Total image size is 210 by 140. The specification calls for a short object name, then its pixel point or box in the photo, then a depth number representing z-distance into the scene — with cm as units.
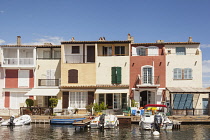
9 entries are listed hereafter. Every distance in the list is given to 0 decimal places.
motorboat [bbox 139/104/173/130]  2869
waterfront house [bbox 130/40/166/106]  3769
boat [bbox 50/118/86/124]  3272
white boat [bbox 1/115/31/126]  3222
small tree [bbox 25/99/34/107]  3712
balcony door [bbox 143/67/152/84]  3782
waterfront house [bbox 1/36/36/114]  3928
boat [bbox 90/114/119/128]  2986
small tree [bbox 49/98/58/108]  3584
